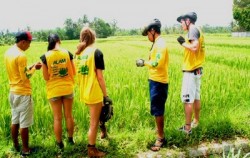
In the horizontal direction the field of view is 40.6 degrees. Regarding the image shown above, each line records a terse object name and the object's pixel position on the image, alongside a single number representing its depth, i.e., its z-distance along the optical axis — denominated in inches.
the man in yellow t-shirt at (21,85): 172.6
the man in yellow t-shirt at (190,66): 195.5
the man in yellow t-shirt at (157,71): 176.1
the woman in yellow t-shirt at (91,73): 167.5
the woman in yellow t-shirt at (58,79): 177.0
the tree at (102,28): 3440.0
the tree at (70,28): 3038.9
